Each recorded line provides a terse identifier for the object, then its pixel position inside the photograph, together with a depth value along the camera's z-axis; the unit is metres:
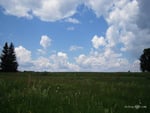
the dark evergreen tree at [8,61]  42.33
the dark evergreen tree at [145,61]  53.71
